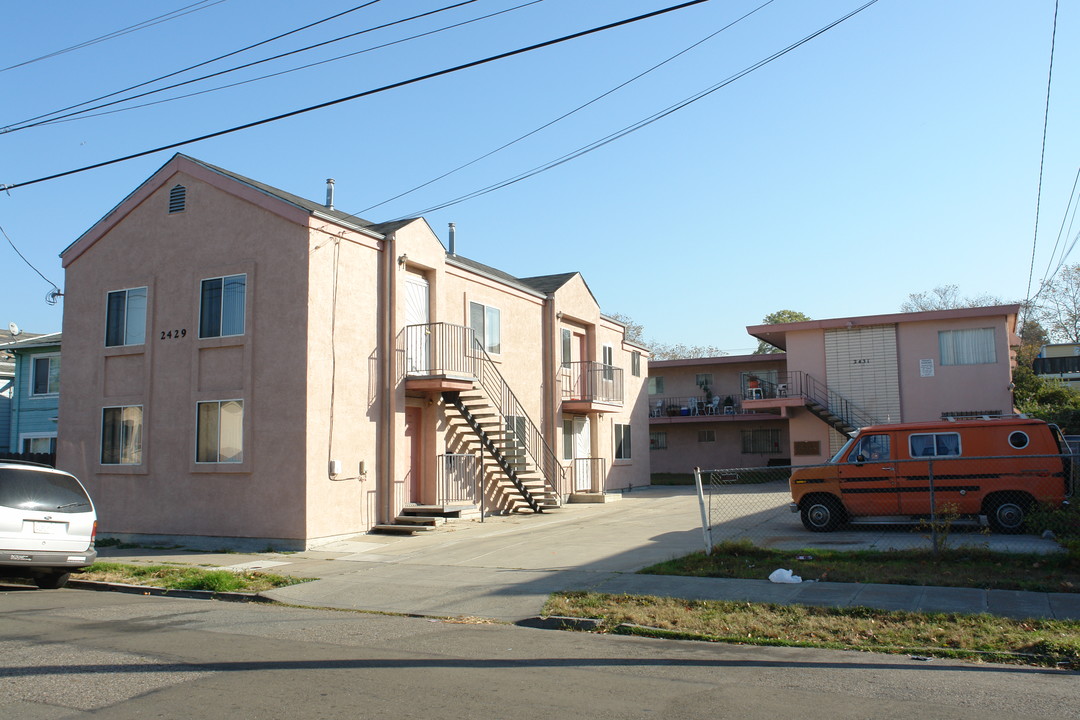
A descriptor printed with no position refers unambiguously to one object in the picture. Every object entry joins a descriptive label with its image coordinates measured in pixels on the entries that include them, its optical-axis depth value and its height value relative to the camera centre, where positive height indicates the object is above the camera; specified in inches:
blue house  1160.2 +84.4
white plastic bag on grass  430.5 -62.4
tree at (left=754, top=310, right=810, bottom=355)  2457.3 +375.5
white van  448.5 -34.9
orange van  569.6 -18.7
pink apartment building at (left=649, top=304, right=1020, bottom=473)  1159.0 +105.0
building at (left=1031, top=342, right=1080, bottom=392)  1510.8 +137.8
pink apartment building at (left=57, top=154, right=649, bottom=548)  660.7 +66.5
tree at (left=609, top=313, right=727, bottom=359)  2869.1 +336.2
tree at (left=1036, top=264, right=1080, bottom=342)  1979.6 +292.1
